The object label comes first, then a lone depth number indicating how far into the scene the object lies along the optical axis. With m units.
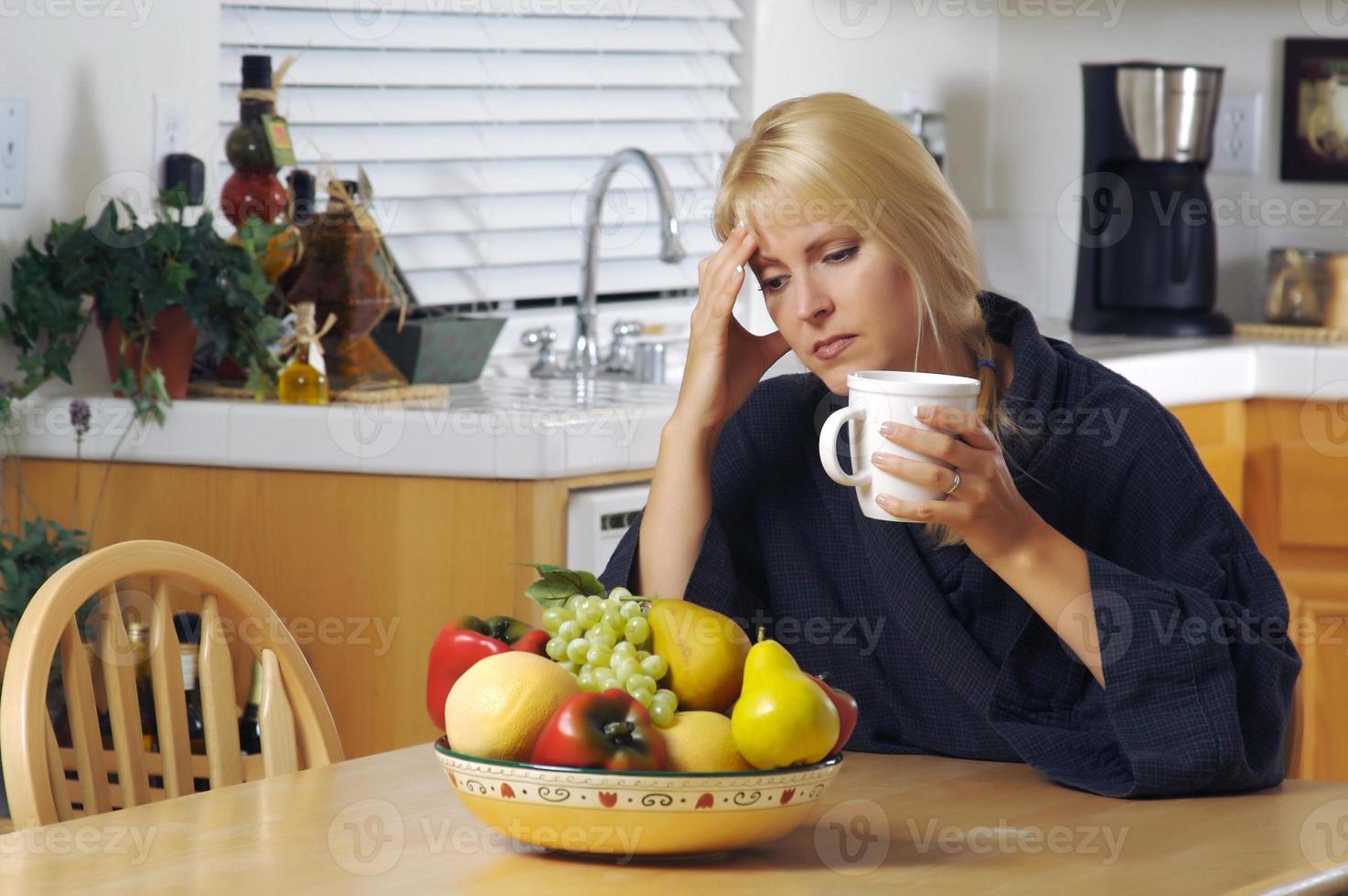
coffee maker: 5.72
